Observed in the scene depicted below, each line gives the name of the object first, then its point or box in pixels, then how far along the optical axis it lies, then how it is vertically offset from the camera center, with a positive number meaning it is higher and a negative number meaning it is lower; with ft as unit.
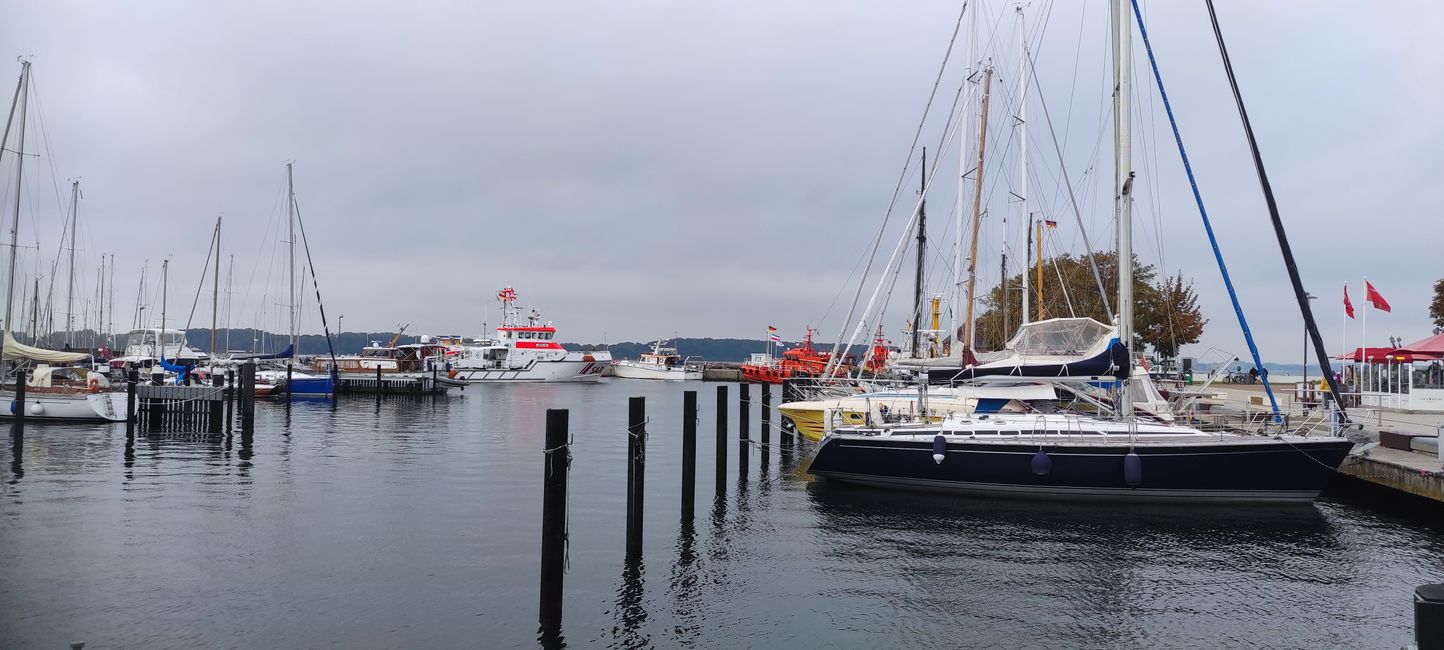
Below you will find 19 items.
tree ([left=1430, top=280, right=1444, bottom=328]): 133.49 +9.07
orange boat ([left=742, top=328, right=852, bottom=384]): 291.79 -3.35
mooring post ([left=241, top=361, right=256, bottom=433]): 96.56 -5.35
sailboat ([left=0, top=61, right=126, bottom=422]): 105.60 -5.95
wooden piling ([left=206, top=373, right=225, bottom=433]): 104.47 -8.03
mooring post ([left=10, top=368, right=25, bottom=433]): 74.13 -5.07
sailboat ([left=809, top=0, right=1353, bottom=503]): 55.26 -6.39
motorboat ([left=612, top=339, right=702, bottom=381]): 394.89 -5.69
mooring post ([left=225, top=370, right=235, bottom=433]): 108.88 -6.47
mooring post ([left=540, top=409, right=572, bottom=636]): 30.68 -5.80
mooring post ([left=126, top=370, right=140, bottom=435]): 90.77 -5.31
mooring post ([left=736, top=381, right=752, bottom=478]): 75.41 -6.45
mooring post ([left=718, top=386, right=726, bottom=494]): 63.10 -6.42
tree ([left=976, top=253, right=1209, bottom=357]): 154.30 +10.62
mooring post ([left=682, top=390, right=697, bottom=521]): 50.29 -5.71
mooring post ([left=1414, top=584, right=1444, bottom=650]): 11.54 -3.48
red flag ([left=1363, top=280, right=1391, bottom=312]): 92.43 +7.15
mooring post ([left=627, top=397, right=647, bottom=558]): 40.91 -5.30
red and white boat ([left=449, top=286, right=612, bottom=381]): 286.46 -1.23
